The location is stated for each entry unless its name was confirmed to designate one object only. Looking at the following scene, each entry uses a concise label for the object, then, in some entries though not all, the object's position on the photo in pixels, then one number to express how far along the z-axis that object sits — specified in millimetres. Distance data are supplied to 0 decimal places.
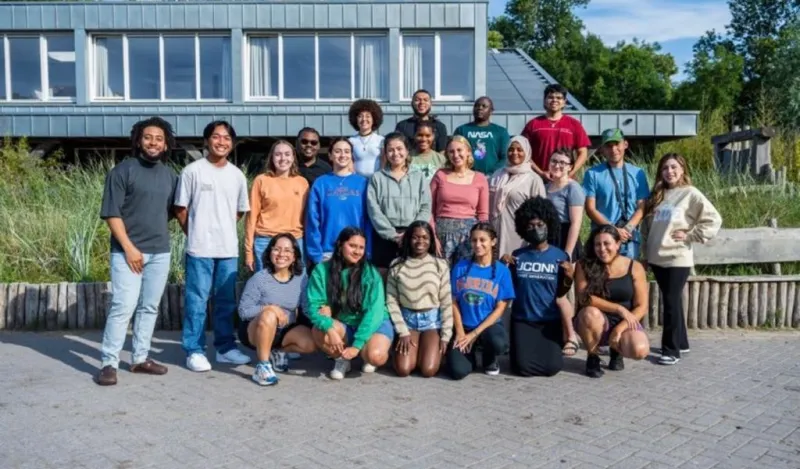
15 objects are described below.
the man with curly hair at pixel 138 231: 5855
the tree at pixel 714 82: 41631
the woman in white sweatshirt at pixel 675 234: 6504
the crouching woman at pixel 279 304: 6113
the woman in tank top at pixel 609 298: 6164
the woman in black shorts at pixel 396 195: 6387
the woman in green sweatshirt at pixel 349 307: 6031
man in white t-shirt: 6254
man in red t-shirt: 7602
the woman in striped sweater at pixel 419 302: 6102
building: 19000
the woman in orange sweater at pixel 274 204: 6566
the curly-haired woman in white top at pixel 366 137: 7117
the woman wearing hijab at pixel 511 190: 6629
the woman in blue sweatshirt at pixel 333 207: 6461
